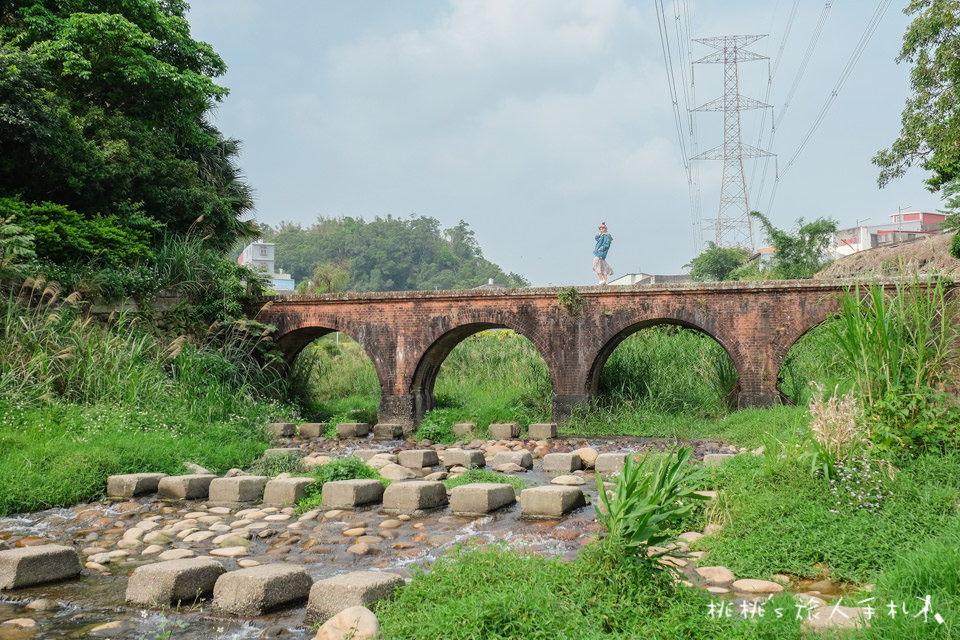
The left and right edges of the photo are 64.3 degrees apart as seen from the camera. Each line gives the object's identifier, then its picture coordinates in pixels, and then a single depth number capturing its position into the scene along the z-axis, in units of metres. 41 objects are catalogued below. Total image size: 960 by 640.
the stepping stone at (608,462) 9.30
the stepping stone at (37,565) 5.32
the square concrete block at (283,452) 10.37
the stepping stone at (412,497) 7.60
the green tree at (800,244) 28.00
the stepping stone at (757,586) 4.76
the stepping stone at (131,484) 8.58
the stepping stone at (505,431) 14.88
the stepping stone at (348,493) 7.73
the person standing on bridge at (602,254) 17.28
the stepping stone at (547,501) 7.12
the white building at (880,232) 42.55
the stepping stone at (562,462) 10.17
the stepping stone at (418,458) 10.48
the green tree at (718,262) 40.56
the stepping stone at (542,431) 14.34
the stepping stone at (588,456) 10.52
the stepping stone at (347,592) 4.37
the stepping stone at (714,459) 7.68
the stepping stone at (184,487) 8.54
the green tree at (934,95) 15.65
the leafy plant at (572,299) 16.12
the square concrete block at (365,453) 11.45
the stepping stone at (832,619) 3.71
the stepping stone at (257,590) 4.69
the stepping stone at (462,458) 10.62
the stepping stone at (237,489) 8.24
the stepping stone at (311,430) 15.52
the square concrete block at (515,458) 10.82
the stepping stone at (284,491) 8.14
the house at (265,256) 60.69
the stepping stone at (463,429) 15.32
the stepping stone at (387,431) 16.03
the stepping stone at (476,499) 7.36
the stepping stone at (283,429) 14.02
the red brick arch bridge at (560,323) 14.94
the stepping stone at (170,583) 4.84
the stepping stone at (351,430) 15.88
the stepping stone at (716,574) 4.98
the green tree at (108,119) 14.84
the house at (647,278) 52.68
